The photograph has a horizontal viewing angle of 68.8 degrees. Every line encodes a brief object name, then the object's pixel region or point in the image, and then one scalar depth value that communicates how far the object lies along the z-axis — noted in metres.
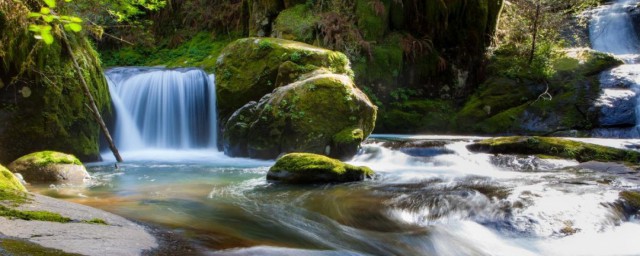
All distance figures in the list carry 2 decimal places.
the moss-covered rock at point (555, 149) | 8.31
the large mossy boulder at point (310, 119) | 9.11
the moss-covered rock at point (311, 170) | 6.76
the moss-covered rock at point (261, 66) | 10.46
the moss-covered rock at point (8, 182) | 3.75
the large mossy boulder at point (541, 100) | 13.04
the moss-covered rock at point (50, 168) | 6.52
